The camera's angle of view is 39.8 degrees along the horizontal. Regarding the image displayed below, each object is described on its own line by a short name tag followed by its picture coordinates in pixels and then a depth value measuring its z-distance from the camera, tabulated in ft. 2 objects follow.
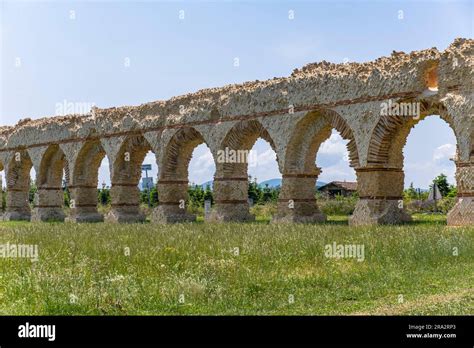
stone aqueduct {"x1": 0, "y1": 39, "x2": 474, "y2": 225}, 53.26
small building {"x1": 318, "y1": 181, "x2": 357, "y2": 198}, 153.89
